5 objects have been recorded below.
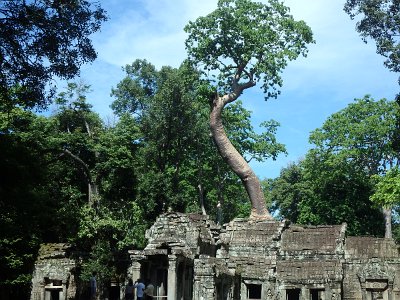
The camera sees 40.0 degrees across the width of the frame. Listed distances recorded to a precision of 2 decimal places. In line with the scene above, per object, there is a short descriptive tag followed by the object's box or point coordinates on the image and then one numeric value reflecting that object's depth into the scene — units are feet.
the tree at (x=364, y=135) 115.85
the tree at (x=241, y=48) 97.81
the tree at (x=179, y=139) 106.93
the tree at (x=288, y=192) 158.10
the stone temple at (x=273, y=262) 71.00
